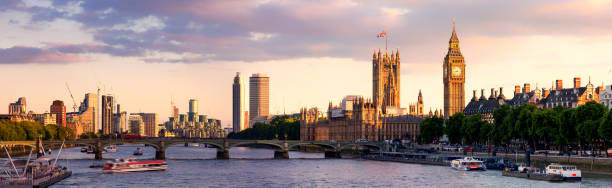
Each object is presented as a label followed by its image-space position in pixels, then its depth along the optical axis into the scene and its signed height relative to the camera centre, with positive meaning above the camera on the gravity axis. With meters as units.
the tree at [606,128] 110.69 -0.74
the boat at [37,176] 91.12 -6.07
